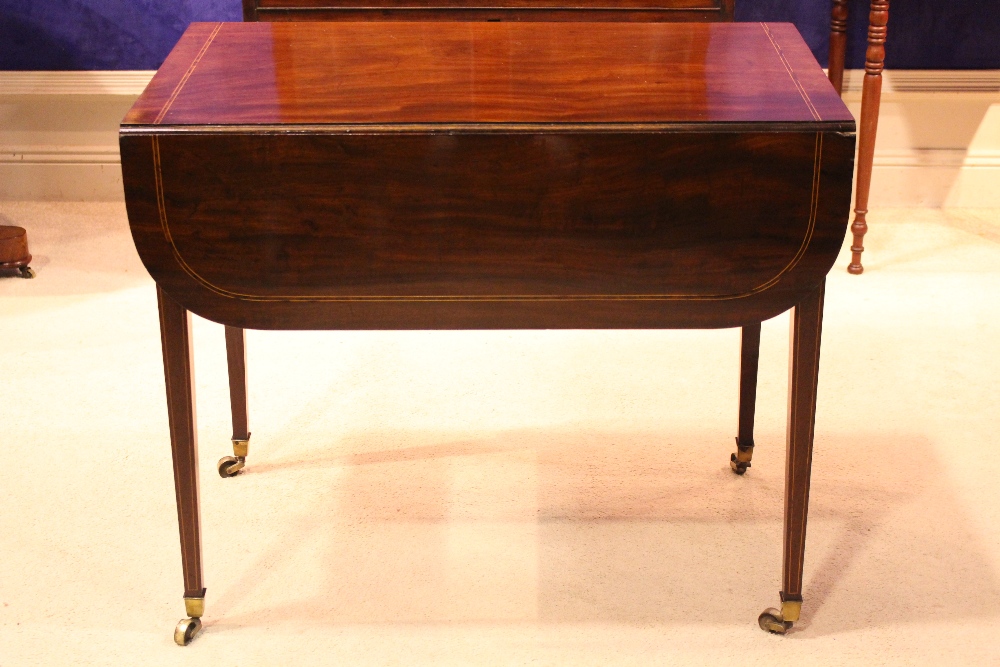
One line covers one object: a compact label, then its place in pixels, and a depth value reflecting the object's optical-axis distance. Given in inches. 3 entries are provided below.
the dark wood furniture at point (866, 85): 112.9
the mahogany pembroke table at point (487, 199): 57.5
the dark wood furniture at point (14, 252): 119.3
